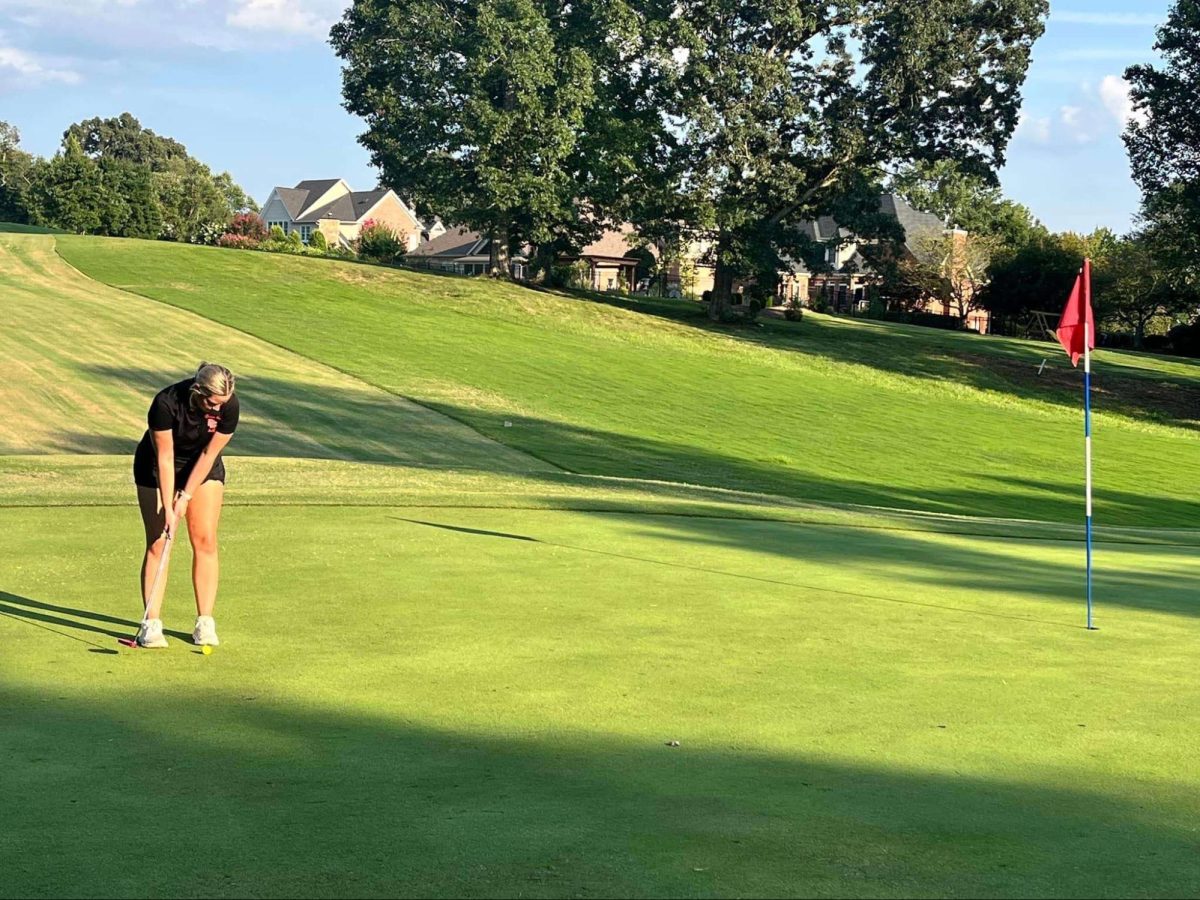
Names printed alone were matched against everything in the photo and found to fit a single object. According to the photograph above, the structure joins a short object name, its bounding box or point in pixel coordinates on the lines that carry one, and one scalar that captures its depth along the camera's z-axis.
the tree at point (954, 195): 62.31
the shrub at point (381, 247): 91.50
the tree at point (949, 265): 92.69
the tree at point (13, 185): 112.38
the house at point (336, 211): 137.12
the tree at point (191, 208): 107.94
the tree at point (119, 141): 176.25
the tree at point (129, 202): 97.06
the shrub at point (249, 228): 101.31
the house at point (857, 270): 96.06
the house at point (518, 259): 109.69
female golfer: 8.60
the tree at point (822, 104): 62.50
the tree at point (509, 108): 63.59
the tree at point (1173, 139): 56.00
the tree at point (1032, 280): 86.94
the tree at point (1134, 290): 84.75
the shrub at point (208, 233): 103.89
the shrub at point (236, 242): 86.94
